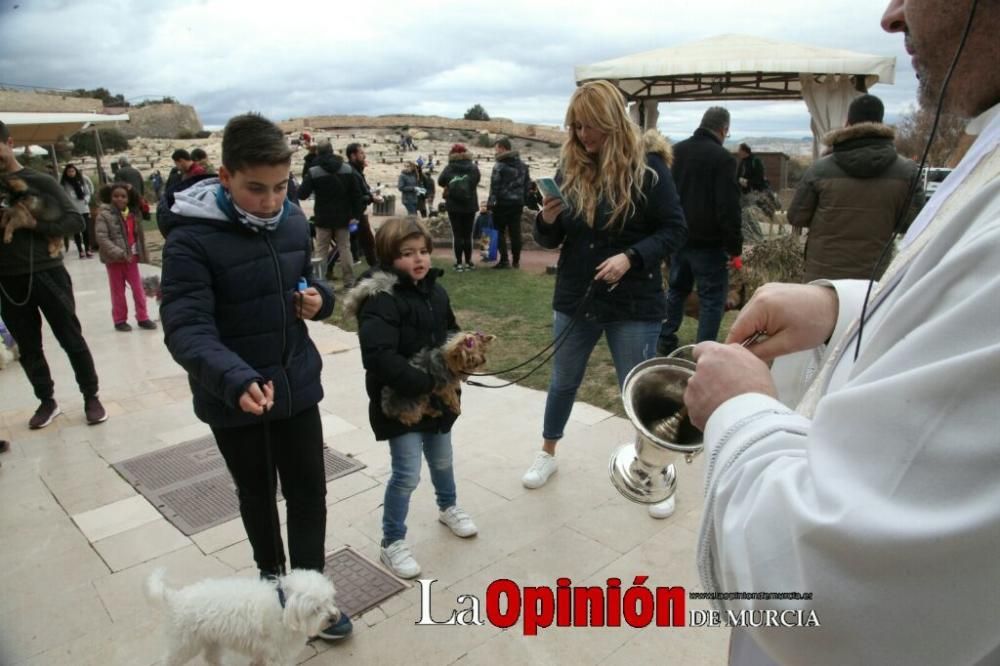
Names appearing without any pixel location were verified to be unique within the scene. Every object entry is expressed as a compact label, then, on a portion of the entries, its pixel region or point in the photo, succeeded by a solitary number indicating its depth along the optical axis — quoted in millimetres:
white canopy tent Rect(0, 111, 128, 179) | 11609
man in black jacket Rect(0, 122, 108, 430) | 4398
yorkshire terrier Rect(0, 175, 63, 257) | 4305
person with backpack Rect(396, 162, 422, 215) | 14602
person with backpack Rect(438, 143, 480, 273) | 10070
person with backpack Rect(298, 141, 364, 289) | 8953
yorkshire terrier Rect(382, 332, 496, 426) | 2824
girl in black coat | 2775
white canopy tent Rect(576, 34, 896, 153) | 8562
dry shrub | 8125
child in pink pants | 7082
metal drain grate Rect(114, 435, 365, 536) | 3512
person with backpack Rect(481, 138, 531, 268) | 9945
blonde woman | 3225
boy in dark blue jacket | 2119
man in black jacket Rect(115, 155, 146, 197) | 10988
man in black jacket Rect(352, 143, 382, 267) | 10406
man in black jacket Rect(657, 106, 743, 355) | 5219
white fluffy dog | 2115
